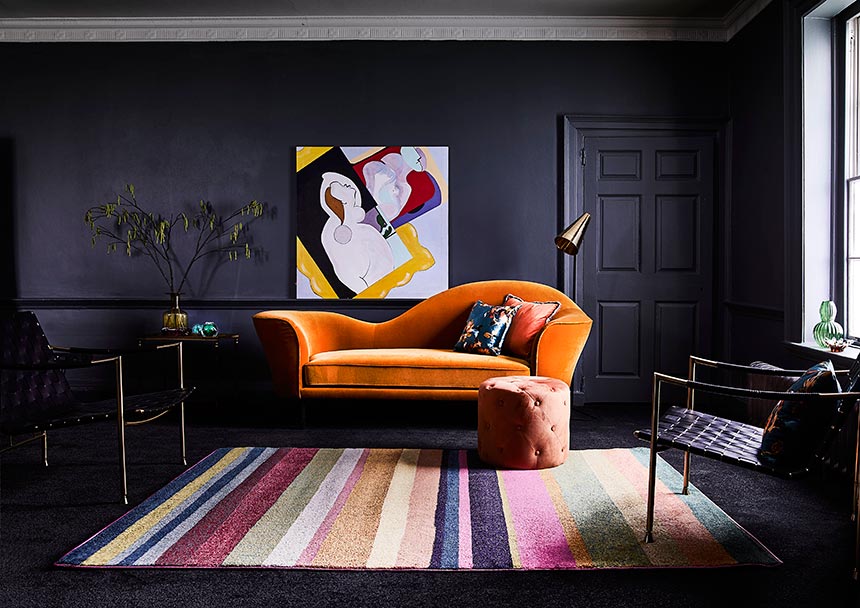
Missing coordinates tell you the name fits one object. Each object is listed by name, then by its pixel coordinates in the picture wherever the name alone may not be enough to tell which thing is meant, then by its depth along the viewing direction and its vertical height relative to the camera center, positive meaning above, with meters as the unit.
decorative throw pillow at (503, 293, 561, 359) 4.65 -0.31
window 3.97 +0.52
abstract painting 5.61 +0.42
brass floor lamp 5.14 +0.28
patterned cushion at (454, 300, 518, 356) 4.77 -0.35
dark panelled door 5.60 +0.25
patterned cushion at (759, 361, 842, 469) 2.44 -0.52
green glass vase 3.76 -0.26
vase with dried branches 5.71 +0.38
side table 5.04 -0.40
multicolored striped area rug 2.54 -0.96
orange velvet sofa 4.51 -0.54
